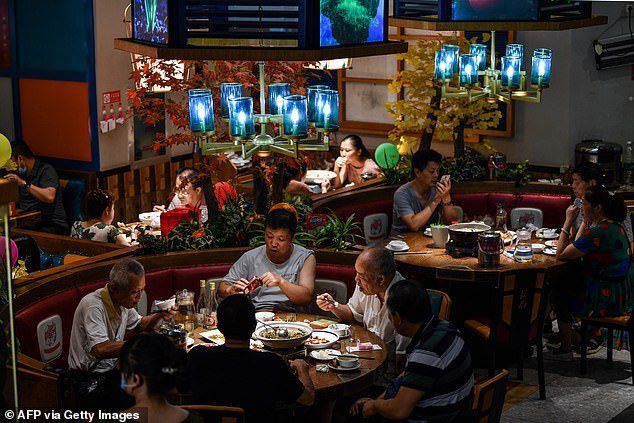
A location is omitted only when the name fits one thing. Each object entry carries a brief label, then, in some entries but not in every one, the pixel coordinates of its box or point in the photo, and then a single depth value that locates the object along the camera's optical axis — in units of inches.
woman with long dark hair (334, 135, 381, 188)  399.5
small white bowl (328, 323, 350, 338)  209.5
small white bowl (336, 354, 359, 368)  192.2
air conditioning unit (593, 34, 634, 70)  400.8
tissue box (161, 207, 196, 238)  288.7
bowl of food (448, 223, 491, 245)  280.8
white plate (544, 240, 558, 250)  290.0
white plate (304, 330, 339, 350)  201.8
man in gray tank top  235.3
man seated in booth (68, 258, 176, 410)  203.2
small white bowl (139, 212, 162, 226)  331.9
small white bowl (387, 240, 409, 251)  285.8
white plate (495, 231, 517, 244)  297.2
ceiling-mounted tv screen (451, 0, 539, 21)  292.5
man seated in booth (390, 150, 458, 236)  309.4
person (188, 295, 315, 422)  163.5
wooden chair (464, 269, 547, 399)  252.5
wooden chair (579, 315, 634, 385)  267.1
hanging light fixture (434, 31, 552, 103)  316.2
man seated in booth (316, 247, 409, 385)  211.5
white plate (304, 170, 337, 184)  406.0
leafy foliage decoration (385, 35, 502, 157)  388.2
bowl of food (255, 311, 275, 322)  219.6
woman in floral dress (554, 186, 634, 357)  270.4
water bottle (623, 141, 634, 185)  402.3
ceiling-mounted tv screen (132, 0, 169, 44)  202.8
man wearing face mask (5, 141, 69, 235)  366.0
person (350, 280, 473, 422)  165.6
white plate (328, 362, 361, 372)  191.2
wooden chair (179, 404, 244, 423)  159.0
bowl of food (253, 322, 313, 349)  199.6
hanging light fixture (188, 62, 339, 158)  220.8
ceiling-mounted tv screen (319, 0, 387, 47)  197.3
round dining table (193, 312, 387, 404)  185.2
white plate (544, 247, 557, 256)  283.4
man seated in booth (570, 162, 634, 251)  290.5
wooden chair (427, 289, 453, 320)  227.0
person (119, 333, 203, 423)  136.6
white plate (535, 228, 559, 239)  300.2
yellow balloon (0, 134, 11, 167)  186.2
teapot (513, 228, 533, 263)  277.0
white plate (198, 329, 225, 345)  208.5
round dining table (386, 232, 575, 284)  268.4
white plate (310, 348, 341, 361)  196.2
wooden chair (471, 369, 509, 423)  172.7
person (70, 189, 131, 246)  285.0
